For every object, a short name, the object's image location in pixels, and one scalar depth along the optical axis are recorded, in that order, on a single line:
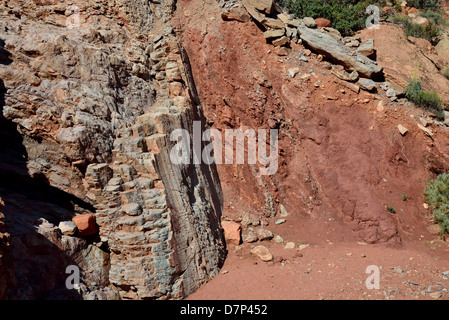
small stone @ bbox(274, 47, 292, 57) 13.53
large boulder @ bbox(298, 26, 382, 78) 13.23
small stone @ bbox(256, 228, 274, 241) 10.84
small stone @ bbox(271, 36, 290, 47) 13.47
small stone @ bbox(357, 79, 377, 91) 12.91
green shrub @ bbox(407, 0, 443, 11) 19.80
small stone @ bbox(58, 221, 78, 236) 7.62
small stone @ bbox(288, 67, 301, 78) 13.27
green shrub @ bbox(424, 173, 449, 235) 11.16
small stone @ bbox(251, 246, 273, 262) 9.88
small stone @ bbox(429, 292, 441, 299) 8.00
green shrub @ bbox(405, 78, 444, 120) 12.84
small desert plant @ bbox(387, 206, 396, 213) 11.50
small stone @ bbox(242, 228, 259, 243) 10.66
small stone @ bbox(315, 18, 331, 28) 15.27
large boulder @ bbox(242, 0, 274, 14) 13.84
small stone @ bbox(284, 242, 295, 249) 10.65
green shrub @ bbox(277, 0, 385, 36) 15.74
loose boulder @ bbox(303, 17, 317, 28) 14.38
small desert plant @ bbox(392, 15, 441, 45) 16.05
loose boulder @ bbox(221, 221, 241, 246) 10.52
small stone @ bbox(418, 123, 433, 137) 12.50
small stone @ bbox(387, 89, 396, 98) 12.99
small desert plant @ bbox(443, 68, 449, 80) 14.74
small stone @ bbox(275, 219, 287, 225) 11.60
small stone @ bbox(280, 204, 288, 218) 11.98
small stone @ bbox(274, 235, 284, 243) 10.88
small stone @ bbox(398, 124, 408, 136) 12.56
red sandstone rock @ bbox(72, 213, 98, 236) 7.91
